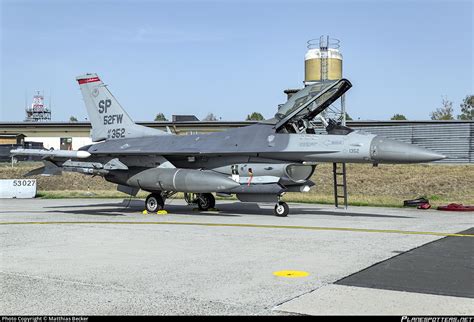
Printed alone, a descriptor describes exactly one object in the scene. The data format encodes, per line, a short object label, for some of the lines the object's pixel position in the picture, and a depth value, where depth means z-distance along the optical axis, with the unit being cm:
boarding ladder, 1650
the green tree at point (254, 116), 13568
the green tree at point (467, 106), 11488
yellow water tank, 4391
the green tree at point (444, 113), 10270
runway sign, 2747
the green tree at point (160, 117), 15800
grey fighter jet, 1508
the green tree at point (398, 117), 11930
